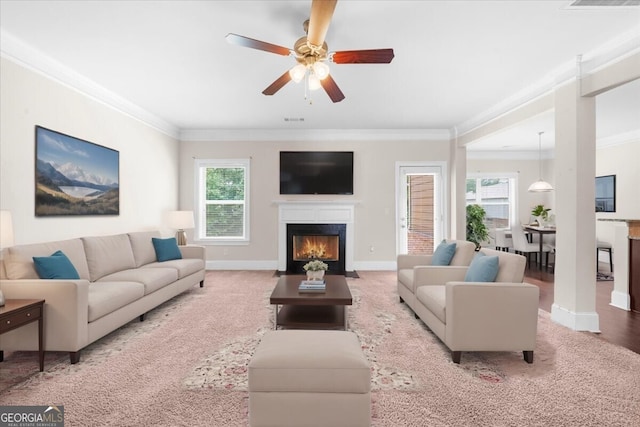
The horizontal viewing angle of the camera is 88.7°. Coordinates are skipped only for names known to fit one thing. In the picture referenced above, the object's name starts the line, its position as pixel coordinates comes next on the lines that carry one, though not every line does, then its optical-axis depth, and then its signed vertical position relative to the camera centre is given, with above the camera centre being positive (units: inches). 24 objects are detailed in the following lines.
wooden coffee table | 120.9 -41.9
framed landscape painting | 132.5 +16.2
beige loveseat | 100.3 -32.1
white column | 129.5 -0.6
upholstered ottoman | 66.9 -36.9
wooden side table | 86.1 -28.5
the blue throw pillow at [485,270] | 111.9 -20.0
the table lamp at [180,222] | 217.5 -6.8
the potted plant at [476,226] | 290.0 -12.1
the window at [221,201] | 253.9 +8.5
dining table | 253.9 -13.7
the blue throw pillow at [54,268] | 110.3 -19.2
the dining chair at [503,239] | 288.2 -23.5
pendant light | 265.0 +21.1
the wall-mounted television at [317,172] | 248.7 +30.5
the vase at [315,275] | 144.5 -27.8
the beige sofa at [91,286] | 99.8 -28.3
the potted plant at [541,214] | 295.6 -1.4
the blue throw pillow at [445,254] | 150.5 -19.2
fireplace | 246.5 -9.7
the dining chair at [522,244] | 257.6 -25.5
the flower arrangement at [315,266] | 144.4 -24.1
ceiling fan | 87.7 +47.4
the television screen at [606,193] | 269.3 +16.3
